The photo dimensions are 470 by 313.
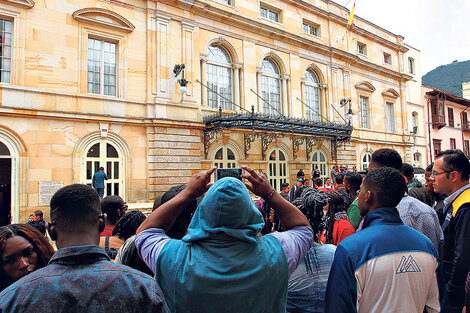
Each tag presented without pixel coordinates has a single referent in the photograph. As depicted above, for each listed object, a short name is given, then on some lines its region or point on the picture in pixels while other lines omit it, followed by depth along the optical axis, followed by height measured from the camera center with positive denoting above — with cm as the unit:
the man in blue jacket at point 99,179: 1080 -19
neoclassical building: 1041 +364
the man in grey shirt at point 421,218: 282 -50
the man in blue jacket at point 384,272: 184 -67
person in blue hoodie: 148 -47
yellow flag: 1852 +951
